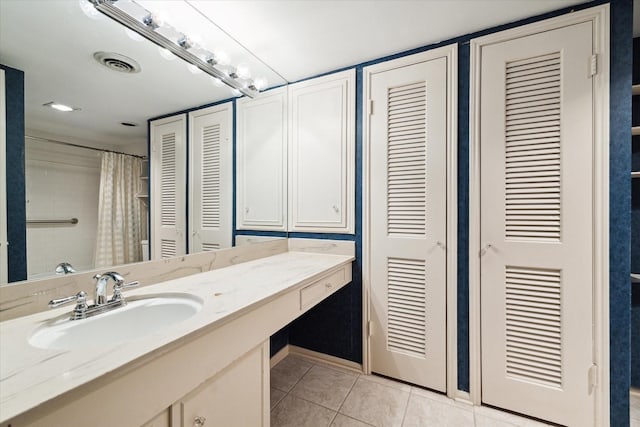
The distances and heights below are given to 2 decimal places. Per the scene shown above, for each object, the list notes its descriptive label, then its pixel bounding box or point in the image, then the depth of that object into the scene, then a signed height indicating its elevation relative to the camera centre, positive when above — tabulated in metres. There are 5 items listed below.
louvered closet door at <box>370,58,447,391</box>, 1.61 -0.07
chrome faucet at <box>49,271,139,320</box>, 0.89 -0.30
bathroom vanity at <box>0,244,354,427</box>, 0.53 -0.37
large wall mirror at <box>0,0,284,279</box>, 0.89 +0.41
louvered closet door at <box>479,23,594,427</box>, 1.33 -0.07
